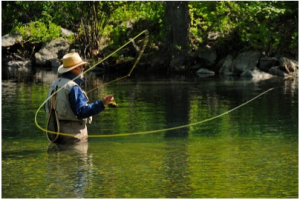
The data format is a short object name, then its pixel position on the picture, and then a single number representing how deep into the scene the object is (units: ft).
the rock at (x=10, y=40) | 105.60
